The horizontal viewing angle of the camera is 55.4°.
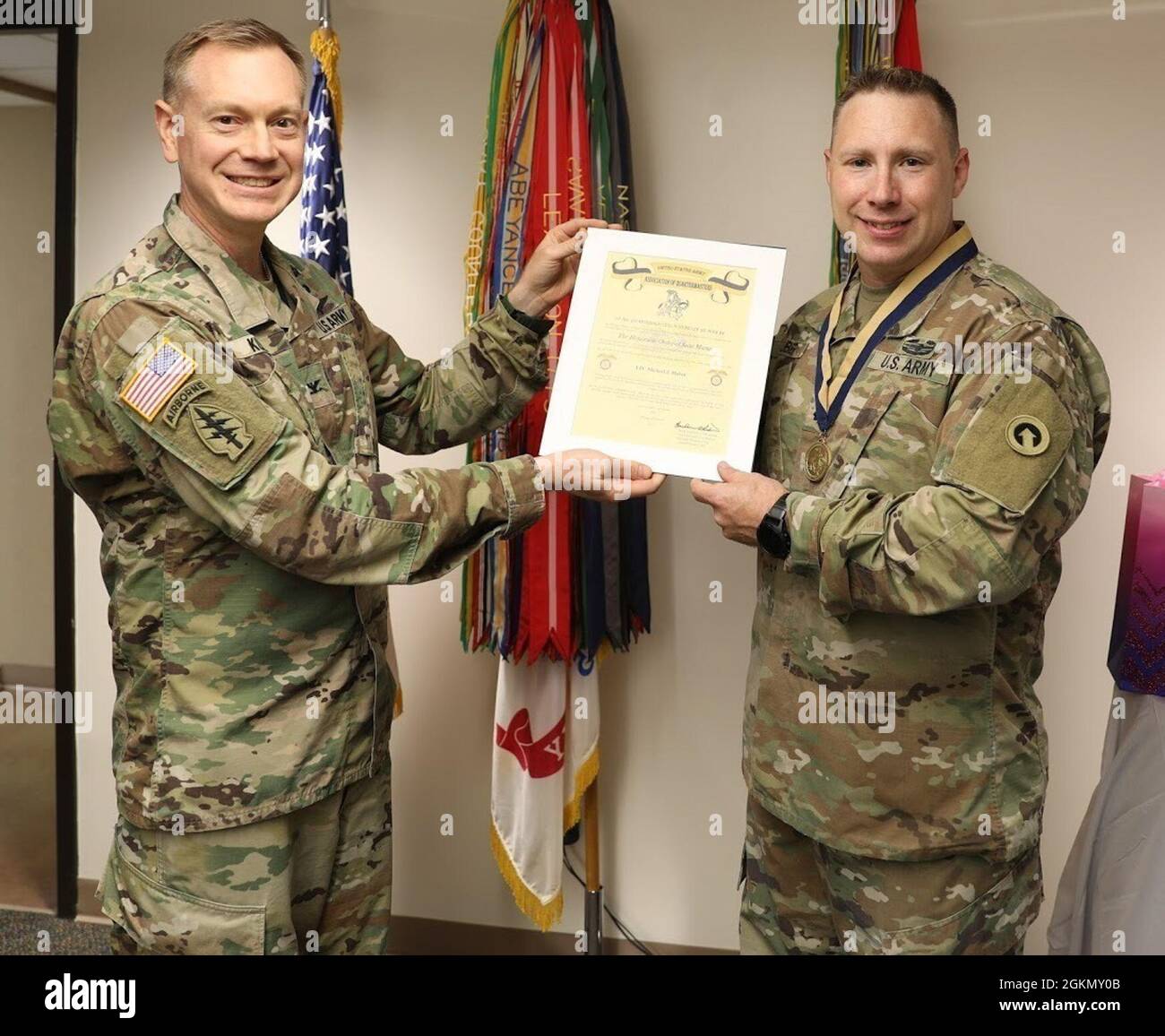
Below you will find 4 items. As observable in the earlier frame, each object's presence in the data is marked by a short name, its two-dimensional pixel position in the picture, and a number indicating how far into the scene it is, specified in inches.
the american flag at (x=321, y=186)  100.5
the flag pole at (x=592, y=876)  108.7
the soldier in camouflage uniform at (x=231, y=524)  66.5
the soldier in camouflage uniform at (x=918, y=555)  66.1
